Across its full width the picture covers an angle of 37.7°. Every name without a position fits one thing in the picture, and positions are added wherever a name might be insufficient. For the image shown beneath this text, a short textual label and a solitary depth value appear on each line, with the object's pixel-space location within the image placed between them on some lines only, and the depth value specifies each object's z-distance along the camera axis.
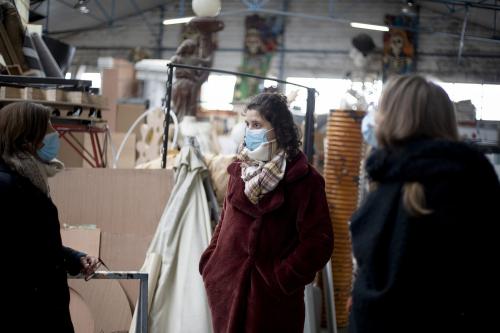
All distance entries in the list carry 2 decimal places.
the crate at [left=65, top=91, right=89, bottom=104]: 4.27
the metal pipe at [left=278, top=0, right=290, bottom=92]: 18.38
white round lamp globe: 9.47
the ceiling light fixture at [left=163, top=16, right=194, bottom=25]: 13.45
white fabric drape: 4.04
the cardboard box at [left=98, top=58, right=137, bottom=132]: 11.37
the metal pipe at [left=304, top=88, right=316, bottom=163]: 4.88
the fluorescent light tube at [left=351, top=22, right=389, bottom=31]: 13.96
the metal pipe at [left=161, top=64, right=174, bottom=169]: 4.84
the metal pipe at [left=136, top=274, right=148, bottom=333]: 2.82
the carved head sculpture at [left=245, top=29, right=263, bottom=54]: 18.36
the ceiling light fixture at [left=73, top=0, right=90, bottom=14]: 12.96
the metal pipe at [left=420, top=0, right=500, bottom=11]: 12.58
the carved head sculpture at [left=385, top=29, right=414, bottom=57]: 17.17
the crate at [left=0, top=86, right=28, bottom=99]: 3.75
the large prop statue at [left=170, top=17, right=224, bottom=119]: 8.16
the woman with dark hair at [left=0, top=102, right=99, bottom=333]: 2.31
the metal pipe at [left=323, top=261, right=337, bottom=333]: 5.35
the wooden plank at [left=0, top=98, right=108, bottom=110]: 3.74
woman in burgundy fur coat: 2.62
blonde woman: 1.72
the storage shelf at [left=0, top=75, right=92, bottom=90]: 3.42
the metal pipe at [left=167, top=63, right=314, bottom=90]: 4.62
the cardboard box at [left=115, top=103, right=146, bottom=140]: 11.42
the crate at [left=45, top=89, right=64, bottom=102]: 4.12
